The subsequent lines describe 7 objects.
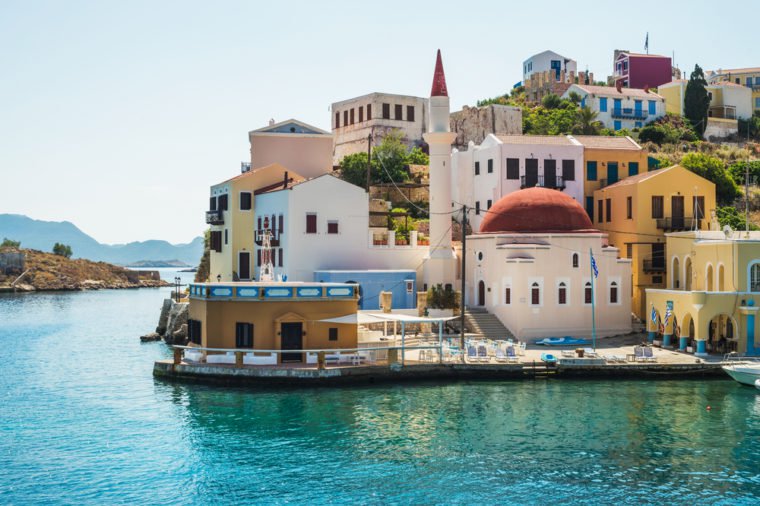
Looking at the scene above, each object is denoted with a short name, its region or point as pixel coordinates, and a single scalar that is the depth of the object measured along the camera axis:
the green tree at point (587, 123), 74.69
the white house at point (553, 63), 100.44
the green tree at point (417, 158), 69.41
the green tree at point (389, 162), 65.50
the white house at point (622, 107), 81.25
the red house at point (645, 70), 94.44
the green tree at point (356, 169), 64.19
